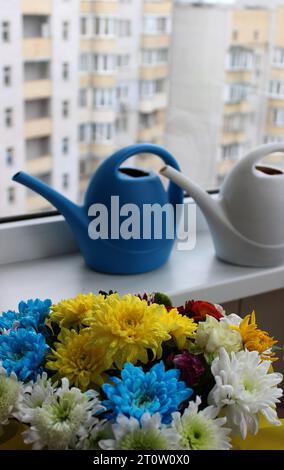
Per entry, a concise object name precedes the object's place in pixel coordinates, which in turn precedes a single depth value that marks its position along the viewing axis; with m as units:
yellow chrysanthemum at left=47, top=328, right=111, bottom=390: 0.51
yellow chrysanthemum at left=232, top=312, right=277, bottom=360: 0.55
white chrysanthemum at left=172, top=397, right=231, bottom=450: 0.47
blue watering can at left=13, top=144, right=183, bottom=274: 1.13
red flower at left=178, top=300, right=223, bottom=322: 0.59
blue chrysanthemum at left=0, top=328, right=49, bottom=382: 0.52
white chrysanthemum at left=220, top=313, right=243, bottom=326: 0.58
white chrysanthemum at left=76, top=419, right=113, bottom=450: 0.48
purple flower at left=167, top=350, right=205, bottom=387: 0.51
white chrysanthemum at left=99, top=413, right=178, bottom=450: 0.46
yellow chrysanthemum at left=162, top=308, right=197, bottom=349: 0.54
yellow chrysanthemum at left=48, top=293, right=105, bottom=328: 0.56
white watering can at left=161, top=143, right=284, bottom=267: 1.20
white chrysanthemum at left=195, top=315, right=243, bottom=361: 0.53
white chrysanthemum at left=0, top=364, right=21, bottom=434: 0.49
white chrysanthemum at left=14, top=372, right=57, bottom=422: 0.48
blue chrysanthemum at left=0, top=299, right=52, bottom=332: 0.57
